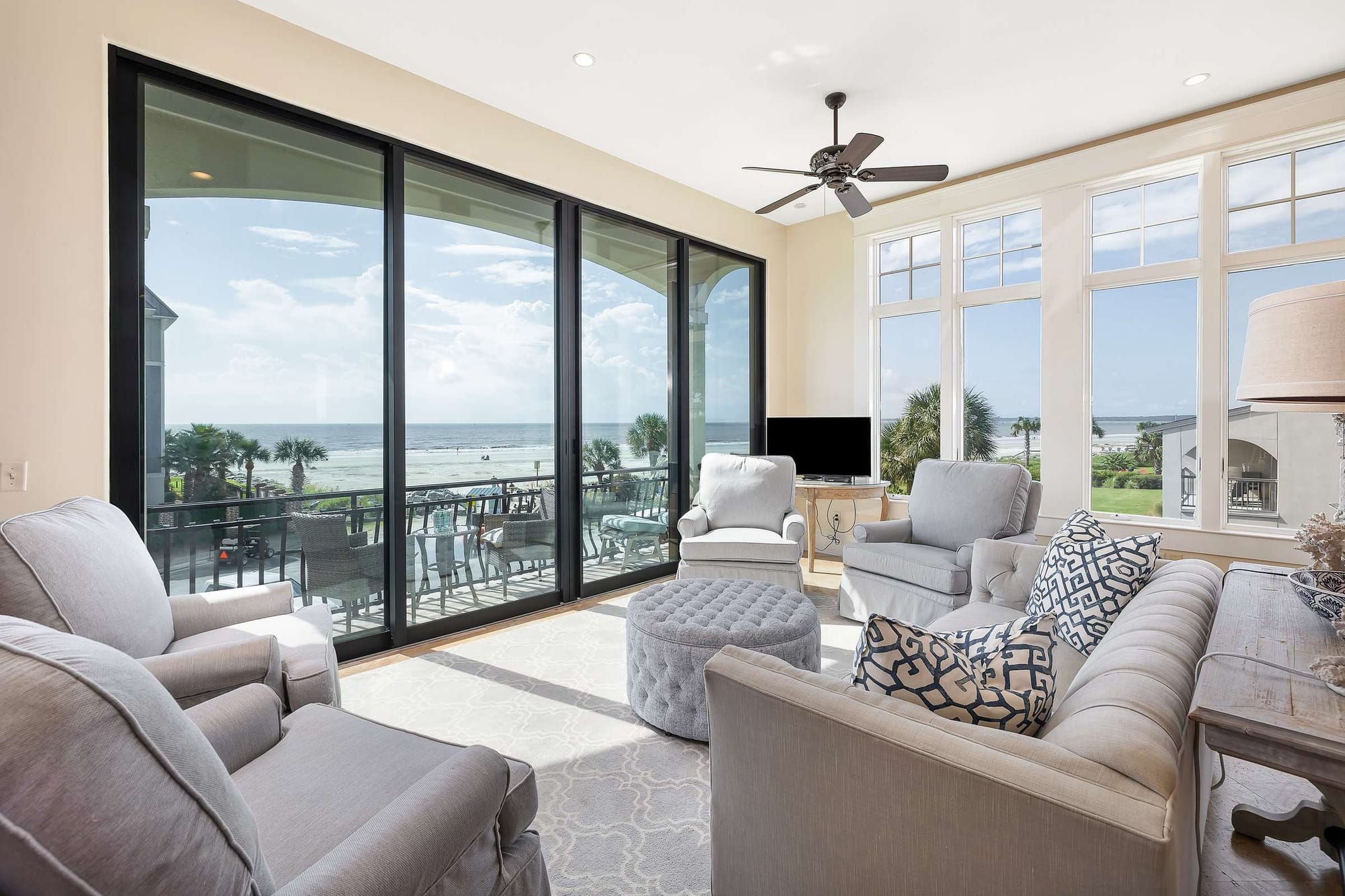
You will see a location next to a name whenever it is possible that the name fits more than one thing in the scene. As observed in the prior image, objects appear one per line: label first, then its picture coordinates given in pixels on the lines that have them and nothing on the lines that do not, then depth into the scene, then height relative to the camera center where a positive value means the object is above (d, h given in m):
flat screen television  5.00 -0.01
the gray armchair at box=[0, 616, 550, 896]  0.57 -0.43
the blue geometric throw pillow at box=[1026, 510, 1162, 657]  1.93 -0.44
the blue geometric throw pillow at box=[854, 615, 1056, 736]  1.10 -0.43
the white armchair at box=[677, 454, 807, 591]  3.73 -0.55
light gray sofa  0.87 -0.54
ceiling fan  3.10 +1.44
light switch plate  2.20 -0.12
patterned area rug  1.70 -1.10
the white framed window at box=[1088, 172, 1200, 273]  3.94 +1.44
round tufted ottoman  2.27 -0.73
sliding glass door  2.59 +0.38
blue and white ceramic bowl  1.34 -0.32
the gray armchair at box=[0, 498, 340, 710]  1.49 -0.48
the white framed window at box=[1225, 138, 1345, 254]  3.49 +1.42
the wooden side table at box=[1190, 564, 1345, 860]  0.95 -0.43
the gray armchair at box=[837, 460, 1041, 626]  3.29 -0.57
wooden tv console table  4.71 -0.37
